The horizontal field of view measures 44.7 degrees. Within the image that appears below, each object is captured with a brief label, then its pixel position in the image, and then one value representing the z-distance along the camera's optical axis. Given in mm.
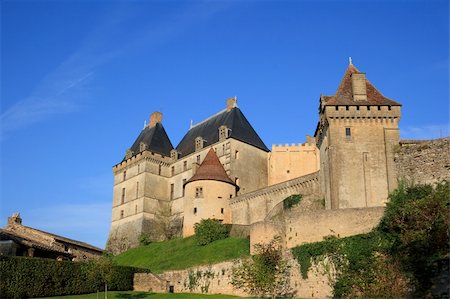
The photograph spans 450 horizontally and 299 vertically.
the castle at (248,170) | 36219
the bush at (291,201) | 43688
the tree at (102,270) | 33469
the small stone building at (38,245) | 38344
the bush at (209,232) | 45656
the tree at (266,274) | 28308
